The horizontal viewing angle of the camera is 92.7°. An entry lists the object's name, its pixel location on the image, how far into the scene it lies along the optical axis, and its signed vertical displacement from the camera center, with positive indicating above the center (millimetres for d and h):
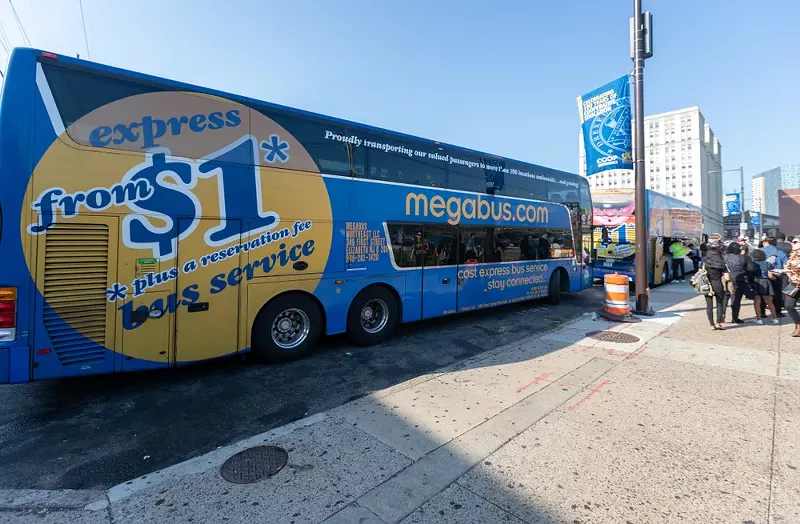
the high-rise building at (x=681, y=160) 99750 +29887
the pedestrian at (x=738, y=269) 7920 -58
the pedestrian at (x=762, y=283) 8297 -364
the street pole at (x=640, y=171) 9258 +2335
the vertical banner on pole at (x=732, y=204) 40303 +6804
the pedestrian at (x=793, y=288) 7109 -411
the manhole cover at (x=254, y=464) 2975 -1622
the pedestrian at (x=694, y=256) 21544 +590
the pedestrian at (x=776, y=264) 8573 +50
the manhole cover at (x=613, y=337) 6980 -1330
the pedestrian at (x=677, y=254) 17922 +574
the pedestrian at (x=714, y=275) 7703 -180
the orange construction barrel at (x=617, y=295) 8773 -659
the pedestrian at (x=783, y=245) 9884 +562
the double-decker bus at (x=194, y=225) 3998 +570
